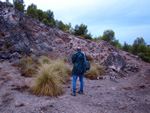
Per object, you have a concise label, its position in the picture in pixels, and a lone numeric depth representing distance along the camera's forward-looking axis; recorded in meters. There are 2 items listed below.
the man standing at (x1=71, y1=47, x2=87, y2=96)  4.17
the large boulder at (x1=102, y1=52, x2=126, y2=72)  9.05
